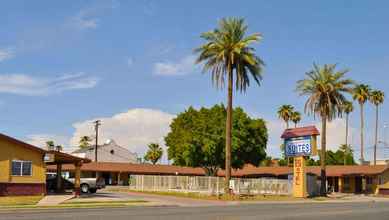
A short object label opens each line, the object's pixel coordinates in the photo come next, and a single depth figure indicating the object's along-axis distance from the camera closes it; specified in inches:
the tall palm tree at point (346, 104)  2547.2
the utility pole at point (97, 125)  4176.2
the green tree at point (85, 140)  5259.4
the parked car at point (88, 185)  1940.2
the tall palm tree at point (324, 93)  2486.5
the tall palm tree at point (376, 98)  3961.6
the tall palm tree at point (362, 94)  3863.2
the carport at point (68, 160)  1635.2
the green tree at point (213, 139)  2743.6
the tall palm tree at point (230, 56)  1977.1
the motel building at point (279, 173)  2864.2
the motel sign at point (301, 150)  2159.2
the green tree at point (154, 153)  5002.5
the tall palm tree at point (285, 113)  4434.1
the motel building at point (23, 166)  1561.3
